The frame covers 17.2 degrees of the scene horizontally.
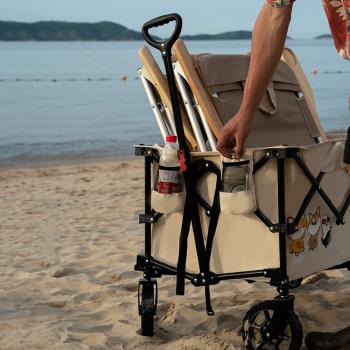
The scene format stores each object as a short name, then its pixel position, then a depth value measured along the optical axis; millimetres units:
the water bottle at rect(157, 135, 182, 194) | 5156
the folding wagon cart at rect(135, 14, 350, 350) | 4889
